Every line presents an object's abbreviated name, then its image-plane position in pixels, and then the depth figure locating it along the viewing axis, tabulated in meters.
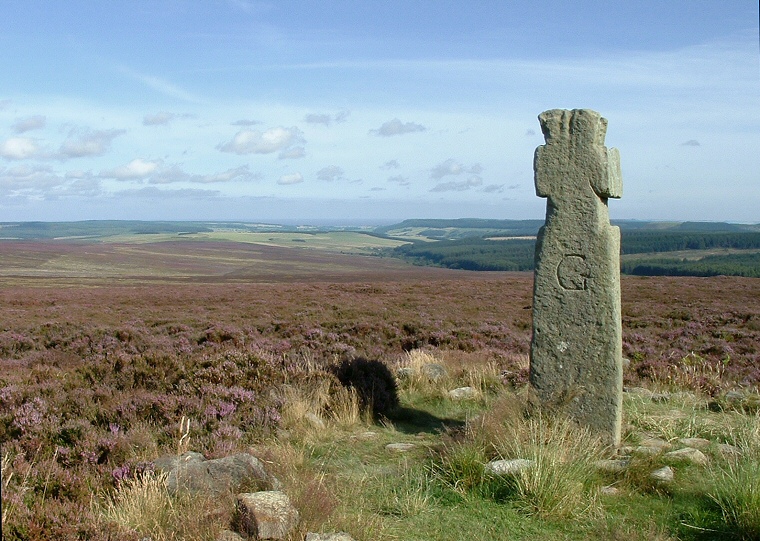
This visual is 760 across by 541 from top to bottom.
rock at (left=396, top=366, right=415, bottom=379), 9.73
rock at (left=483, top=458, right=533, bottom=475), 5.16
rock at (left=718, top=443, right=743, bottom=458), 5.85
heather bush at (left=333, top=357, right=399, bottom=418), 8.11
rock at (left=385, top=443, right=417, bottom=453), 6.58
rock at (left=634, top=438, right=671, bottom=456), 5.90
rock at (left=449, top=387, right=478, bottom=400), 8.88
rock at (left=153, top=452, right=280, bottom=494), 4.82
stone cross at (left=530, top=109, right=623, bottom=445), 6.50
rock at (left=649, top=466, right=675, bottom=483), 5.37
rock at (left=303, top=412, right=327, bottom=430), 7.25
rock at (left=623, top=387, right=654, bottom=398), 8.81
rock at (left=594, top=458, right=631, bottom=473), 5.57
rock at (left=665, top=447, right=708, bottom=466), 5.82
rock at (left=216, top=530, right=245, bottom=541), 4.06
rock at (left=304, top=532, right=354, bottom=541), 4.15
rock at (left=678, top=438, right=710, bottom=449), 6.40
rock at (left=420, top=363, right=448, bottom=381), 9.76
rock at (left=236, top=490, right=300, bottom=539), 4.15
